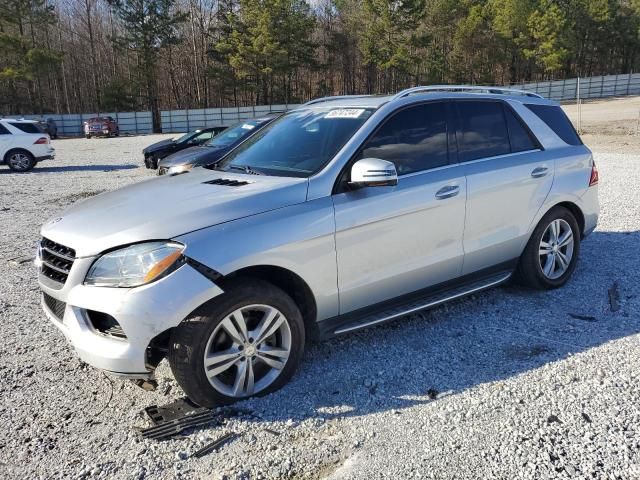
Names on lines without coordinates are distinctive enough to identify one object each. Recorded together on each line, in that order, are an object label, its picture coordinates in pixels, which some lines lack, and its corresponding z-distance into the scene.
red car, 37.66
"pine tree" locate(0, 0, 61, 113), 43.84
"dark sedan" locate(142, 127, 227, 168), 16.00
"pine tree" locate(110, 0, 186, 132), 46.25
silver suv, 2.99
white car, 16.62
